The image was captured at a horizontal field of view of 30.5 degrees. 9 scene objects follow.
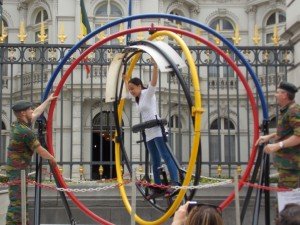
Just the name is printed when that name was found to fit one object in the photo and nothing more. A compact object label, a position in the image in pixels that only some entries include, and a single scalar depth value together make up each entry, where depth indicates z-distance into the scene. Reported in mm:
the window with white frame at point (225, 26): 28234
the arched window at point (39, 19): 26209
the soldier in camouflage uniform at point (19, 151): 7199
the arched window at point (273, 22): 27750
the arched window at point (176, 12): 27159
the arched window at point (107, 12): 25328
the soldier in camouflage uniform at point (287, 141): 6625
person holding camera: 3518
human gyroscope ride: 6594
